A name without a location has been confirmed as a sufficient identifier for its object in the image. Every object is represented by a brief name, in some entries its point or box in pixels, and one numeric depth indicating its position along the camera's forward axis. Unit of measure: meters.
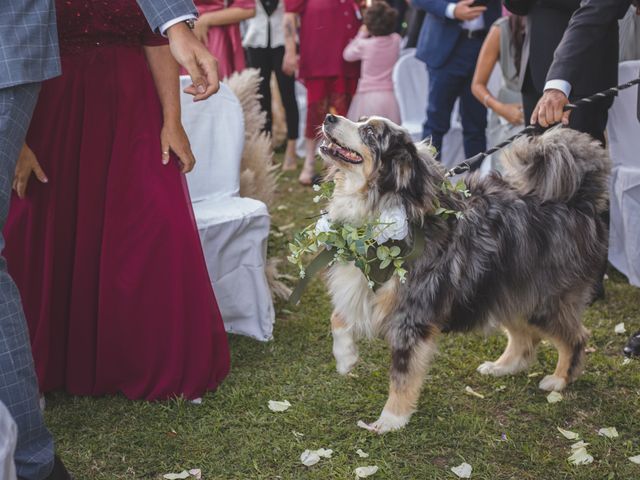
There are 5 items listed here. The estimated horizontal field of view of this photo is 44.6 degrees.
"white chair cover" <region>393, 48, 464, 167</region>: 7.07
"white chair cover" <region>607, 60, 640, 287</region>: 4.28
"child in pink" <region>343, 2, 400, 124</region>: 7.26
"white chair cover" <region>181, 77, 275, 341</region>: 3.98
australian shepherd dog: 2.85
